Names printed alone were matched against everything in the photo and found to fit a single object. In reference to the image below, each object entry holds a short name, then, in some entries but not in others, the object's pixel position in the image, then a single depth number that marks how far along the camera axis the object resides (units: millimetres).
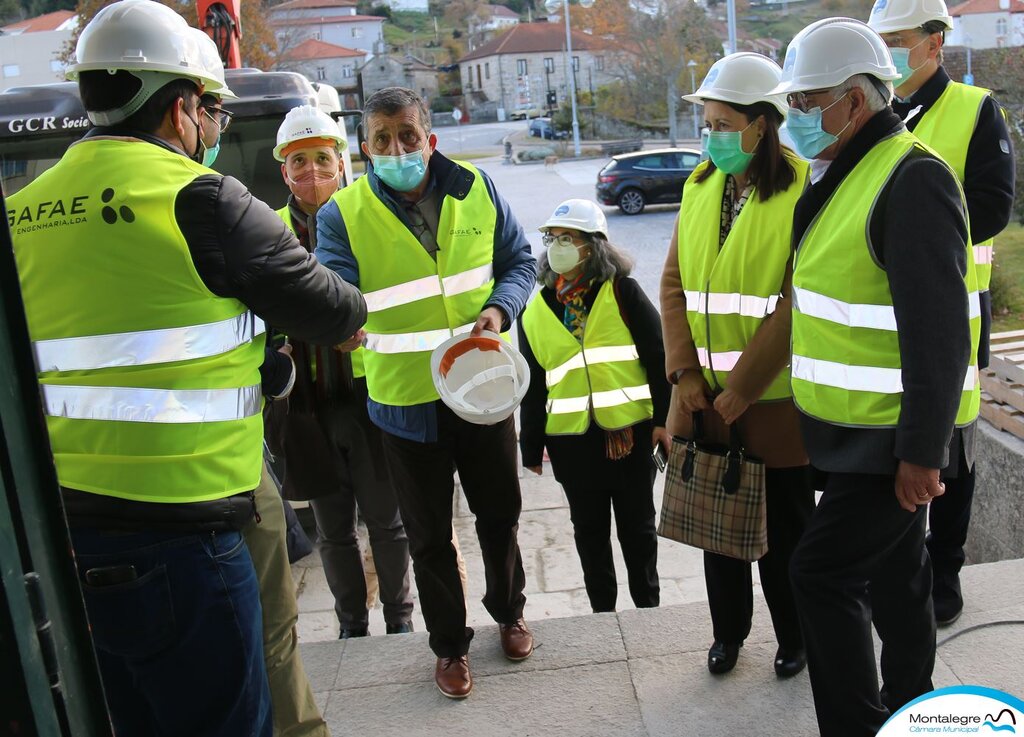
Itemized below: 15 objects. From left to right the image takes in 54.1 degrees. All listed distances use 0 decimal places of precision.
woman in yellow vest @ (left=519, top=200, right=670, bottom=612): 4152
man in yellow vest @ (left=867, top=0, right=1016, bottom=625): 3346
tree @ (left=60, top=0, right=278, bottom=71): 27578
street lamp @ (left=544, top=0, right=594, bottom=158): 50656
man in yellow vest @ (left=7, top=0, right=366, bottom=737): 2160
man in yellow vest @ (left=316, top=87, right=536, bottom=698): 3408
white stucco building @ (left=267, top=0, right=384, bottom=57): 106875
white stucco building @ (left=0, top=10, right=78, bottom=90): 39312
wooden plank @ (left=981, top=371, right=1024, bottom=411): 4754
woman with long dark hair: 3098
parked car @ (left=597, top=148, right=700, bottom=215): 25656
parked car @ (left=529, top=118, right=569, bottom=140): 60031
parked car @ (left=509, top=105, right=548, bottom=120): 82062
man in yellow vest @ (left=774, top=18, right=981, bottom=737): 2408
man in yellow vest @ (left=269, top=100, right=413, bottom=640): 4145
